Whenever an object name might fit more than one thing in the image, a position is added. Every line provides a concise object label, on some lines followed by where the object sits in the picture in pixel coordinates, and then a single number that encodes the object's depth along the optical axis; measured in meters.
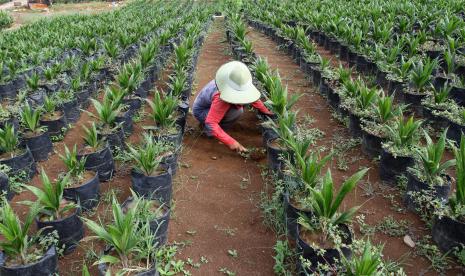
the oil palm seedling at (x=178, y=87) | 4.72
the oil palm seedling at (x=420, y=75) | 4.52
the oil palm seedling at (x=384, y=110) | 3.73
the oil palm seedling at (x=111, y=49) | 7.29
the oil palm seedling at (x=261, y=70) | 5.18
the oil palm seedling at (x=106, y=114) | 3.86
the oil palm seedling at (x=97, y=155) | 3.54
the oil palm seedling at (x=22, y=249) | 2.21
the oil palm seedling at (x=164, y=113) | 3.83
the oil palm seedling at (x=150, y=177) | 3.00
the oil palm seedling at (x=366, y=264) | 1.88
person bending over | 3.66
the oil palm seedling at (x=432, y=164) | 2.78
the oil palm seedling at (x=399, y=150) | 3.28
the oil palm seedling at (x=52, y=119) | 4.53
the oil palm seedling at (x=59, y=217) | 2.58
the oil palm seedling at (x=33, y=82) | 5.34
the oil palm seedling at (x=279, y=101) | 3.92
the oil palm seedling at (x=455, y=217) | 2.46
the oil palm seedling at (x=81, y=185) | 3.04
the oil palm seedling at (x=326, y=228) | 2.24
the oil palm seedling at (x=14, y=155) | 3.53
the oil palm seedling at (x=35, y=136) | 3.95
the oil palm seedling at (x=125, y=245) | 2.14
